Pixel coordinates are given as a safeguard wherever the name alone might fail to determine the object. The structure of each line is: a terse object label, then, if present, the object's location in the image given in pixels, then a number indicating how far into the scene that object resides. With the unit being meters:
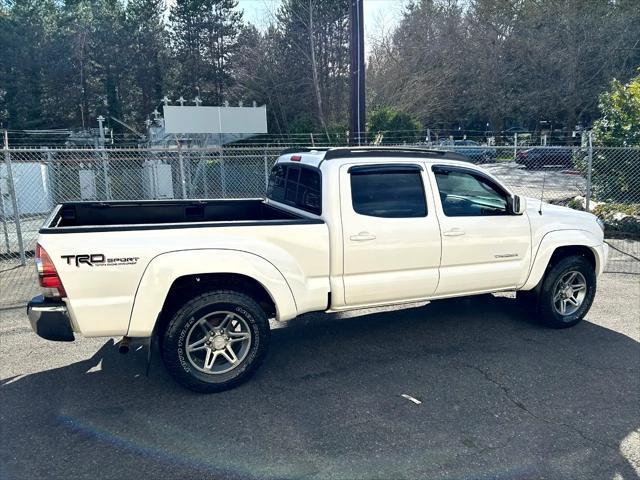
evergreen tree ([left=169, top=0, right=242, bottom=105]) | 40.16
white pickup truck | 3.50
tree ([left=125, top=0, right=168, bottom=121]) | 41.44
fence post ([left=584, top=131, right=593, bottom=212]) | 10.11
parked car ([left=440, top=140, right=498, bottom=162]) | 21.85
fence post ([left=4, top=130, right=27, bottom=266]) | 7.93
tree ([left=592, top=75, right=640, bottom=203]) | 11.68
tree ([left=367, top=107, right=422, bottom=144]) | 21.50
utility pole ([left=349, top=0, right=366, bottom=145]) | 12.92
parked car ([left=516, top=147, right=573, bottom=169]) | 24.94
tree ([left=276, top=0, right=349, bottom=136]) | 29.36
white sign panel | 20.98
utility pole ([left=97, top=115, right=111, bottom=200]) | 10.50
